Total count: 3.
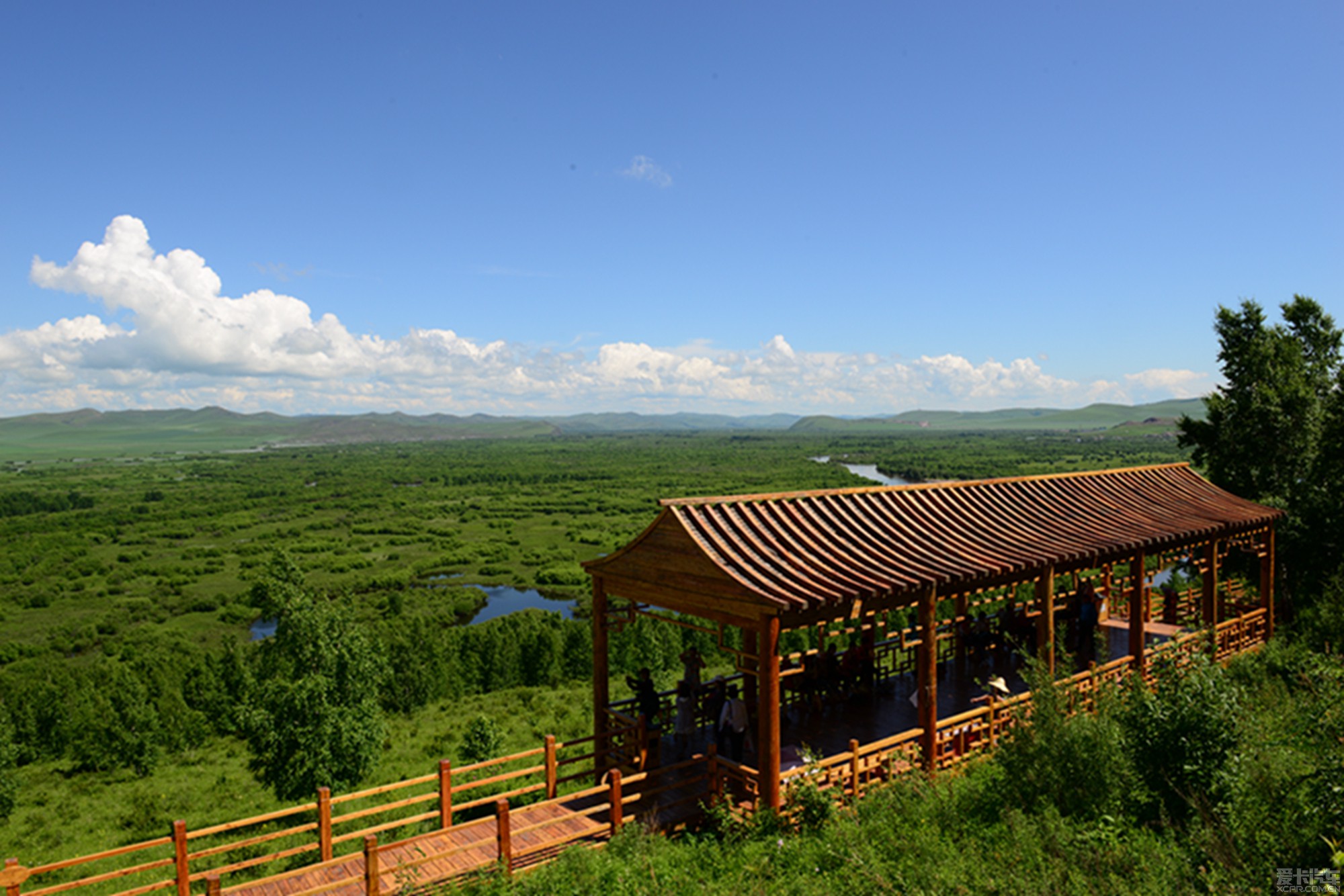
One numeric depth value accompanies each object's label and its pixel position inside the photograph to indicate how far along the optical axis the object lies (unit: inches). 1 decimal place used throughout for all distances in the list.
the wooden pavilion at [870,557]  381.1
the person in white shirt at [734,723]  440.5
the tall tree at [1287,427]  794.2
